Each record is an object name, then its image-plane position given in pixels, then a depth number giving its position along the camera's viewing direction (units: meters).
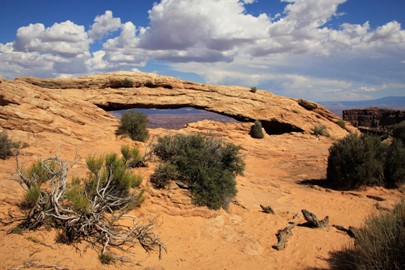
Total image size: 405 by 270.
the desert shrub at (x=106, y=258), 5.17
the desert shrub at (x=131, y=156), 8.98
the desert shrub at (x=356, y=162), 11.48
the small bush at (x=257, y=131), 23.16
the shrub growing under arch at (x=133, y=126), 16.72
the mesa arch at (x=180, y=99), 20.55
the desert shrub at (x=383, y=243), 4.07
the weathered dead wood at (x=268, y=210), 8.64
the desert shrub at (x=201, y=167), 7.93
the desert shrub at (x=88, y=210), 5.44
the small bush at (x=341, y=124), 27.75
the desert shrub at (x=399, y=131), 20.86
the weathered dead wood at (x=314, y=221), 7.79
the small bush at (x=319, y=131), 24.52
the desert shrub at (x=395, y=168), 11.56
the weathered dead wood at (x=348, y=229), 7.16
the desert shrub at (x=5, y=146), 8.79
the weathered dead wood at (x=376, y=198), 10.19
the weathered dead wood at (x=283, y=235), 6.71
